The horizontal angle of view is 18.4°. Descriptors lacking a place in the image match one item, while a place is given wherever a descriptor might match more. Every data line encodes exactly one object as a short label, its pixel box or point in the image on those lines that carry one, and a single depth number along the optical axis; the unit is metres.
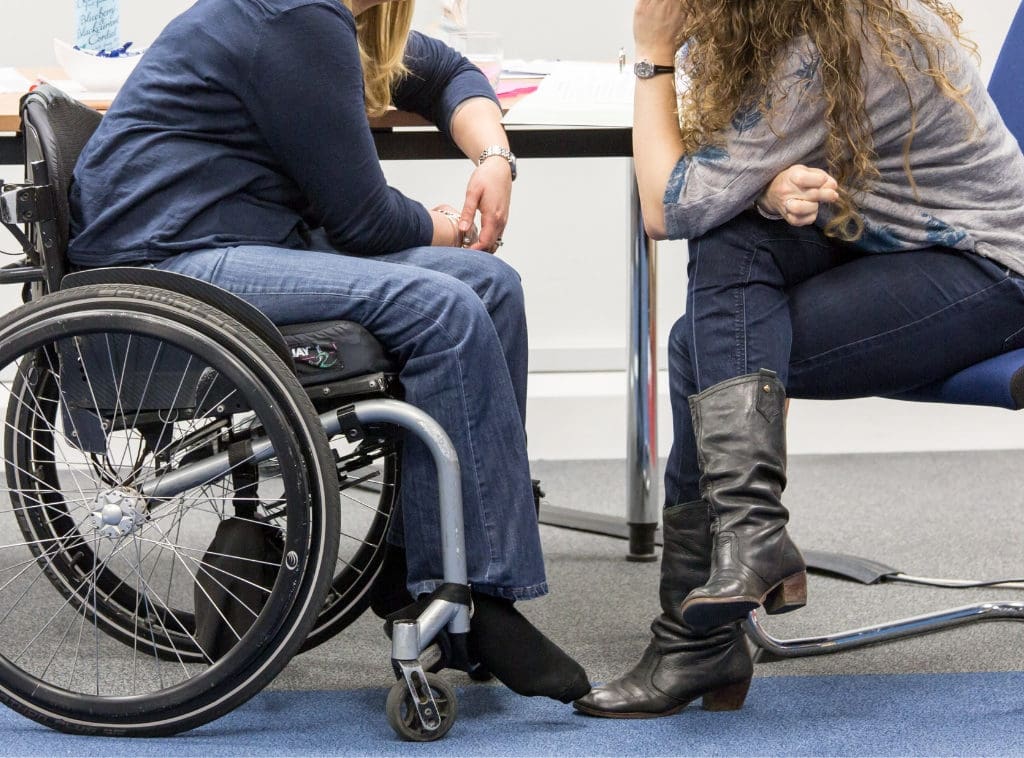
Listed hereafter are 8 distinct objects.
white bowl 4.68
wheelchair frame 4.03
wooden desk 4.48
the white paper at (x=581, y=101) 4.48
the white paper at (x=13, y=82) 4.78
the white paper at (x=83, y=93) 4.63
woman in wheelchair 4.12
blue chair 4.18
